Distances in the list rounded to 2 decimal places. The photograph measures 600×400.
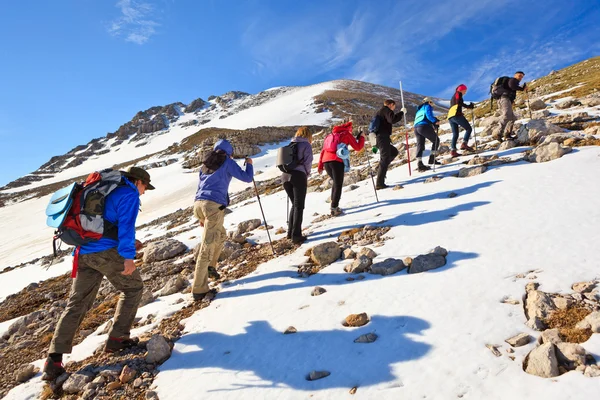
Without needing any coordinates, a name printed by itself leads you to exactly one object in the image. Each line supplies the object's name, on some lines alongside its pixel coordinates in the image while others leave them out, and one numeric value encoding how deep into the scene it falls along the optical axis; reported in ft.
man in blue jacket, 14.24
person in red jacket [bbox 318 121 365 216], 27.91
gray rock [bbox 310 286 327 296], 16.79
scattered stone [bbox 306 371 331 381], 11.11
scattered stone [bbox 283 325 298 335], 14.08
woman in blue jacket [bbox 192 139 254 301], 19.53
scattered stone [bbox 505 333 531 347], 10.16
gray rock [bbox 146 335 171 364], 14.30
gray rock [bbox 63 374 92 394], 13.48
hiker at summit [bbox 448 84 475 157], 36.29
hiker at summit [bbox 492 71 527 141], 36.17
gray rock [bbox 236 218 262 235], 33.55
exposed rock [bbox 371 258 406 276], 17.02
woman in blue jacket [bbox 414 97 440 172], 34.42
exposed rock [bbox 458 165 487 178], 30.12
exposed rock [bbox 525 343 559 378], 8.78
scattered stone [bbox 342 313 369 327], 13.39
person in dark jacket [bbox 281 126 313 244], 23.95
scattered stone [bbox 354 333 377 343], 12.29
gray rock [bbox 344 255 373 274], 18.02
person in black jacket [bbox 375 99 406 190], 30.96
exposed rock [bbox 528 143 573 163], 27.53
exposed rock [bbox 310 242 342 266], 20.36
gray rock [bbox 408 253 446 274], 16.39
